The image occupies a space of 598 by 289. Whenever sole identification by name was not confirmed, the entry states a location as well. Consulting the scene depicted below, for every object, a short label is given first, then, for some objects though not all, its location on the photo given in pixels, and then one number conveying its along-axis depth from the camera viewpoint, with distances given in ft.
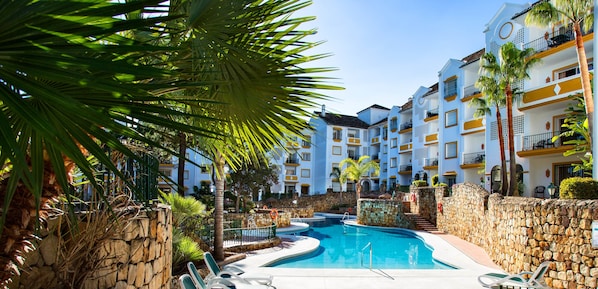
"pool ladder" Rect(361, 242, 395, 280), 39.17
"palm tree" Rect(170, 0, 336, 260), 11.30
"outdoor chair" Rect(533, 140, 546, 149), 77.74
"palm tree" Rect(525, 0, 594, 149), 49.52
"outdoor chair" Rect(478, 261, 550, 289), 31.04
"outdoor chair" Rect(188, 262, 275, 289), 25.94
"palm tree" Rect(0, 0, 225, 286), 4.94
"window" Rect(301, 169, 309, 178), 185.88
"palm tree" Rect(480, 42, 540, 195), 64.13
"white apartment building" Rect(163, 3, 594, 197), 76.89
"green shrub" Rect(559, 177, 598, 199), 37.52
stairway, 85.20
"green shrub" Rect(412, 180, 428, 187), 99.40
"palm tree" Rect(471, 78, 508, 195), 67.82
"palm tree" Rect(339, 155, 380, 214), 127.13
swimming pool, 51.67
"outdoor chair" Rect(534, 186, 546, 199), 78.65
